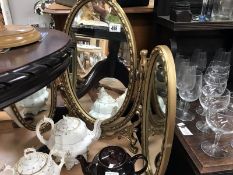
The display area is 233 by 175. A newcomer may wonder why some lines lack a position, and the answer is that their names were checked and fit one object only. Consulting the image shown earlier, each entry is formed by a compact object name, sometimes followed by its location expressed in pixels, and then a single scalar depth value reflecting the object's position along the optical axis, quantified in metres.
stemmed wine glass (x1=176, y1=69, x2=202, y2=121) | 0.88
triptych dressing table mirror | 0.74
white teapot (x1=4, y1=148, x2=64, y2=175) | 0.62
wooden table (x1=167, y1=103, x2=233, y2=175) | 0.67
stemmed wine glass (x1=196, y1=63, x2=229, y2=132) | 0.94
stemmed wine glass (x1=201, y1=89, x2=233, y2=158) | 0.72
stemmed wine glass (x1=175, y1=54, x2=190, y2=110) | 0.90
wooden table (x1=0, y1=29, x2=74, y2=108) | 0.36
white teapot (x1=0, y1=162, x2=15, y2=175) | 0.62
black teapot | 0.63
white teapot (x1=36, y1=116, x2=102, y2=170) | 0.75
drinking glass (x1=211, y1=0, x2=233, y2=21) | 0.89
